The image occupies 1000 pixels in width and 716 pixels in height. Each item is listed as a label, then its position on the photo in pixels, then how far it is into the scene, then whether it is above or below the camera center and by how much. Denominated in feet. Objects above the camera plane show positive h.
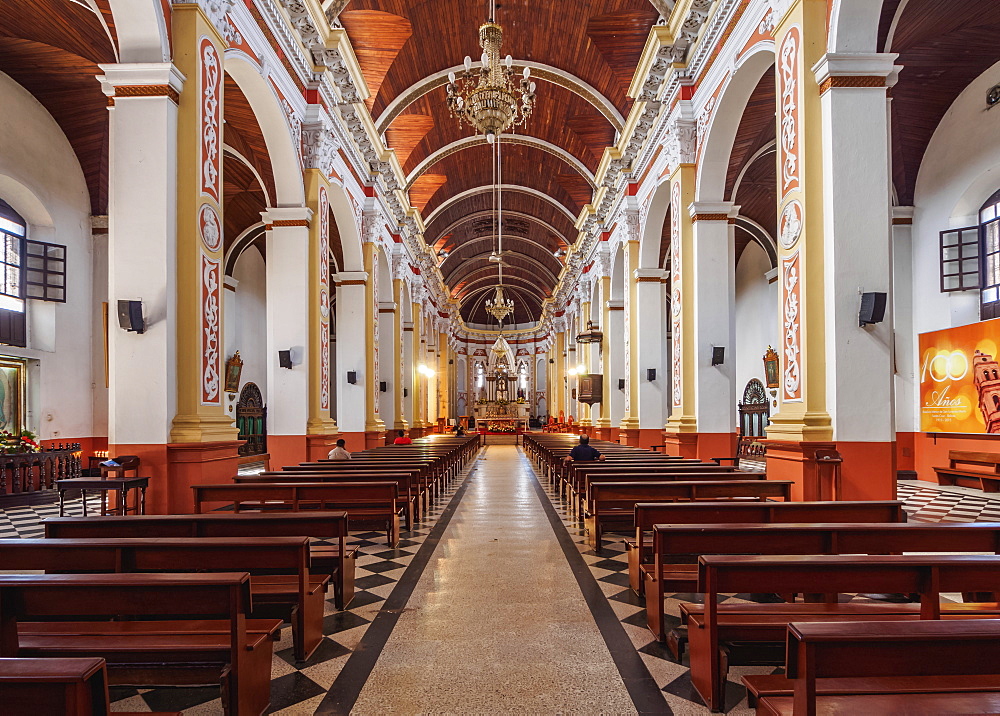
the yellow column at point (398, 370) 55.36 +1.14
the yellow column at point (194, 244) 20.12 +4.45
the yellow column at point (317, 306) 34.06 +4.10
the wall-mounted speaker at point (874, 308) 18.51 +2.01
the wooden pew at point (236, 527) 12.65 -2.81
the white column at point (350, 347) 44.27 +2.50
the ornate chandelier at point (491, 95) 29.40 +13.12
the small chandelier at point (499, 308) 83.20 +9.62
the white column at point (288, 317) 32.68 +3.38
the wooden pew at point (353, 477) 21.74 -3.21
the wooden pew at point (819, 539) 10.68 -2.64
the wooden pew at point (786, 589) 7.95 -2.66
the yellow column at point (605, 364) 57.67 +1.53
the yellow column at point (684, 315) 33.35 +3.42
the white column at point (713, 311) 32.19 +3.45
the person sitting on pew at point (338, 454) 29.60 -3.17
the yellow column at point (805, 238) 19.83 +4.41
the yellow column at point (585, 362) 69.00 +2.14
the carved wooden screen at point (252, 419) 66.74 -3.63
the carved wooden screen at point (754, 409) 63.36 -2.89
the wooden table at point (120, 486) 17.69 -2.79
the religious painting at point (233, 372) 61.62 +1.22
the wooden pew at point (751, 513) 13.67 -2.84
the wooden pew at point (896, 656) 5.28 -2.26
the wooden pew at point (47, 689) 4.78 -2.23
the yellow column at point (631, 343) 45.39 +2.66
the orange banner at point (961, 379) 34.63 -0.06
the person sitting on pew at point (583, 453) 28.37 -3.10
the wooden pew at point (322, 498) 17.67 -3.34
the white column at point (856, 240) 18.90 +4.06
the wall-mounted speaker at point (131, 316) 19.08 +2.03
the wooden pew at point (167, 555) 9.80 -2.62
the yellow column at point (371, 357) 45.57 +1.88
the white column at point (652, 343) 43.75 +2.54
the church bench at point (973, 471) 33.71 -5.01
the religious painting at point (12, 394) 38.22 -0.43
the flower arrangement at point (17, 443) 33.81 -2.96
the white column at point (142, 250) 19.39 +4.06
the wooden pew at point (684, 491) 18.20 -3.13
